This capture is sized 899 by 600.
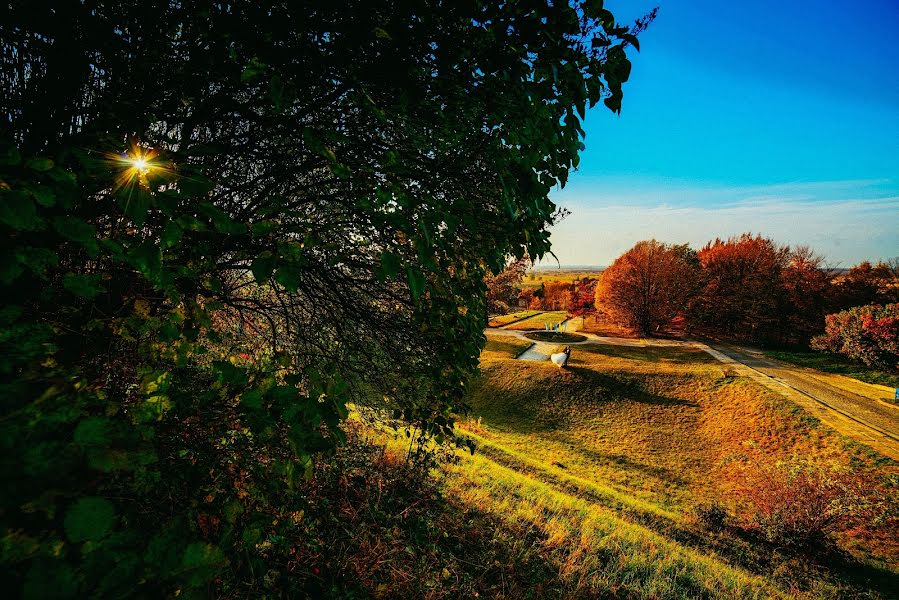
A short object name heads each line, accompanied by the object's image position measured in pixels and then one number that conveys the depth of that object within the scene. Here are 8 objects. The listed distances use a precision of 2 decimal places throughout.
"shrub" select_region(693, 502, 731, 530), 10.67
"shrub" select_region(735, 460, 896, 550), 10.00
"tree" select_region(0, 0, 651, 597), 0.83
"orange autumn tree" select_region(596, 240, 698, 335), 33.94
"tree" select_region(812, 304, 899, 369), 23.81
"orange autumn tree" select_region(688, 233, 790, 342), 33.69
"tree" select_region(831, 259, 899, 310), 29.92
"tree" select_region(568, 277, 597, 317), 41.63
